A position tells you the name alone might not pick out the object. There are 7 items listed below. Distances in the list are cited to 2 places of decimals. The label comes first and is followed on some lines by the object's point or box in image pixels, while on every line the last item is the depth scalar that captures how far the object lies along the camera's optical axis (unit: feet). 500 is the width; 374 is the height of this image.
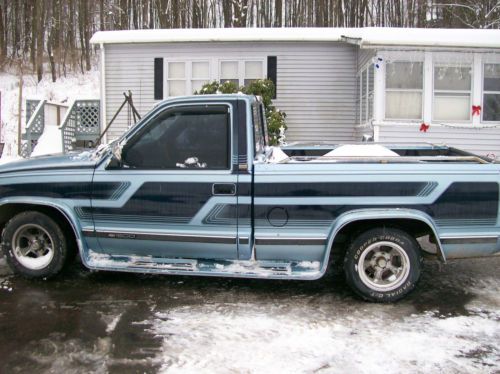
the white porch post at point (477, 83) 39.09
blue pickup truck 14.49
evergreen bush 43.39
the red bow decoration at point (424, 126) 39.96
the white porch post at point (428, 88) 39.22
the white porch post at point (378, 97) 38.65
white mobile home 38.99
